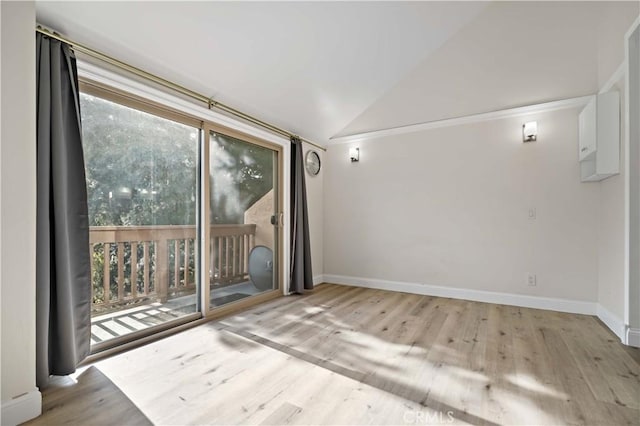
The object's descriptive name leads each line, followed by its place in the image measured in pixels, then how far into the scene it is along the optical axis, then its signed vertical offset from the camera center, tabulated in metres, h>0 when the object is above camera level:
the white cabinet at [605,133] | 2.61 +0.71
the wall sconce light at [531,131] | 3.35 +0.90
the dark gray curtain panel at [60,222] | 1.75 -0.06
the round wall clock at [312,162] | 4.47 +0.75
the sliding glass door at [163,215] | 2.24 -0.03
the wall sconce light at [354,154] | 4.52 +0.88
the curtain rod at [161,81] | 1.91 +1.08
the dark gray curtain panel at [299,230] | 4.04 -0.24
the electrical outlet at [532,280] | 3.36 -0.76
